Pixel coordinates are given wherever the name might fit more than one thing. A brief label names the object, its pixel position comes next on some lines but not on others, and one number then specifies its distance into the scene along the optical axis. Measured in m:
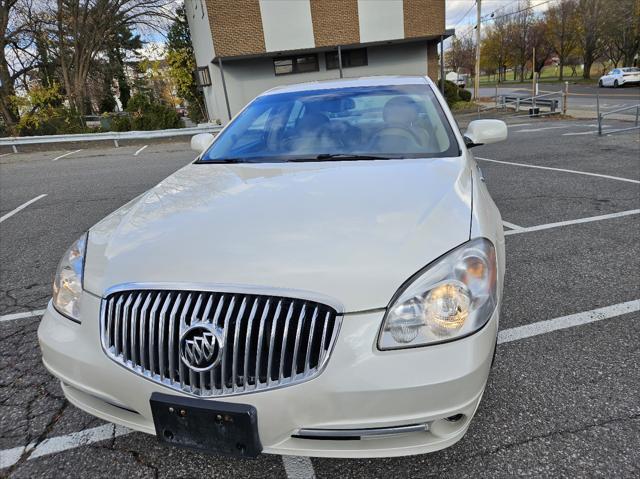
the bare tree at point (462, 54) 71.94
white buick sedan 1.43
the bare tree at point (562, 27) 47.91
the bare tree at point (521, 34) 57.12
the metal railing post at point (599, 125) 10.61
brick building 18.55
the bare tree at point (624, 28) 39.22
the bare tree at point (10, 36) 20.50
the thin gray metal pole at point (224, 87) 18.54
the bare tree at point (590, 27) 42.78
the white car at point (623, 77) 33.09
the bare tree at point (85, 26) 22.28
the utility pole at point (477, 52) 29.55
